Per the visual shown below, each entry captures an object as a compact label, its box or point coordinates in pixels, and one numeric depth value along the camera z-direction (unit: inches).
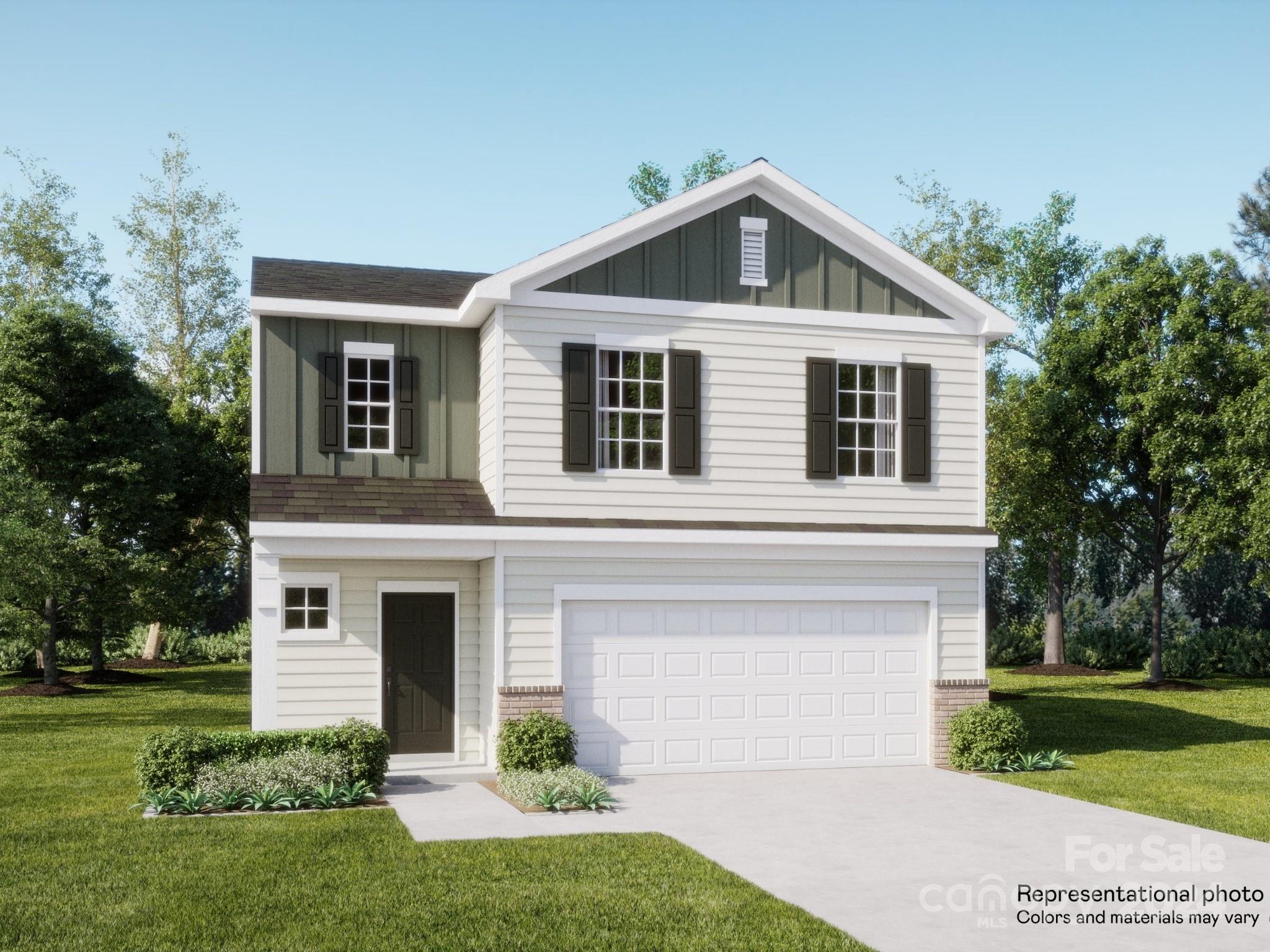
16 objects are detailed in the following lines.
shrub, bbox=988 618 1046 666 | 1513.3
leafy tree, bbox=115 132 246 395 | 1604.3
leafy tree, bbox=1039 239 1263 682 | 1095.6
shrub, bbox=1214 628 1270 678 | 1315.2
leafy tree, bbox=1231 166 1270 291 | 1884.8
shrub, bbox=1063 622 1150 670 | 1411.2
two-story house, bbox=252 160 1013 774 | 642.8
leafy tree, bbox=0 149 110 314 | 1558.8
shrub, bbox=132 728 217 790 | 536.4
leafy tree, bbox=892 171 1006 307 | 1371.8
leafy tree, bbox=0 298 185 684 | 1106.1
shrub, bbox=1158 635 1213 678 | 1300.4
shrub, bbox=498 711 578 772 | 596.7
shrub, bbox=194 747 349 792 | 533.3
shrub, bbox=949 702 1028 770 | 661.9
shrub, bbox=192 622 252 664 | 1588.3
